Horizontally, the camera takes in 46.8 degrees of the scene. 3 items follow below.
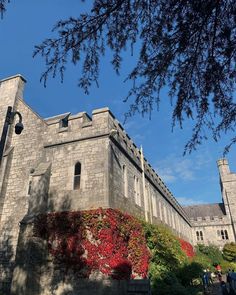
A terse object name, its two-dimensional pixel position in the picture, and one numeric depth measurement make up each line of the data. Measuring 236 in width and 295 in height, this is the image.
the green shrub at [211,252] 36.33
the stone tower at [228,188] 42.44
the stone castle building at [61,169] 12.16
